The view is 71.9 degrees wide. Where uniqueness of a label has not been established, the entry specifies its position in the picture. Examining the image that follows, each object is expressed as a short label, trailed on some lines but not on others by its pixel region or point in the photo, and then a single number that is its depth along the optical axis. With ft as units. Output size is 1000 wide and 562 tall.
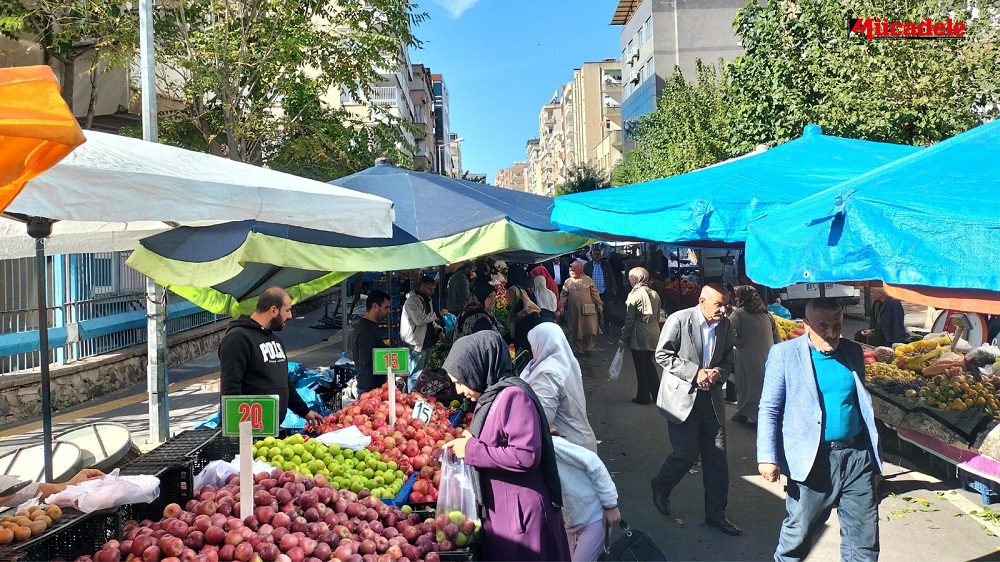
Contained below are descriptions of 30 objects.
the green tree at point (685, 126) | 66.44
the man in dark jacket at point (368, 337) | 20.77
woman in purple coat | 10.23
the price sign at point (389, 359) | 16.60
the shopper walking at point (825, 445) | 12.25
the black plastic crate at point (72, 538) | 8.13
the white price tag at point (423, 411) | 16.51
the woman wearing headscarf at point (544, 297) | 37.47
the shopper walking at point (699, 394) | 17.24
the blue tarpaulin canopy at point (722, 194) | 16.37
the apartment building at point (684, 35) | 157.48
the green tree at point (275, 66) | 36.52
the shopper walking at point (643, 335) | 29.76
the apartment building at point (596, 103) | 248.11
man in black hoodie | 14.71
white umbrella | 9.17
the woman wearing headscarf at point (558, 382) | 13.05
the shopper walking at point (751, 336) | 25.03
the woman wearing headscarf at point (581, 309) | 41.73
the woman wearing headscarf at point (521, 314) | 33.32
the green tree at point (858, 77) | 32.09
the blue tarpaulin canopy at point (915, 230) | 8.91
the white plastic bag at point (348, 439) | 13.99
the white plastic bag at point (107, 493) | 9.13
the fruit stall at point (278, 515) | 8.83
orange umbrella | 6.26
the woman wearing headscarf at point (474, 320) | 23.36
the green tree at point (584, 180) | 158.40
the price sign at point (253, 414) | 9.95
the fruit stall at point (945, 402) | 17.81
